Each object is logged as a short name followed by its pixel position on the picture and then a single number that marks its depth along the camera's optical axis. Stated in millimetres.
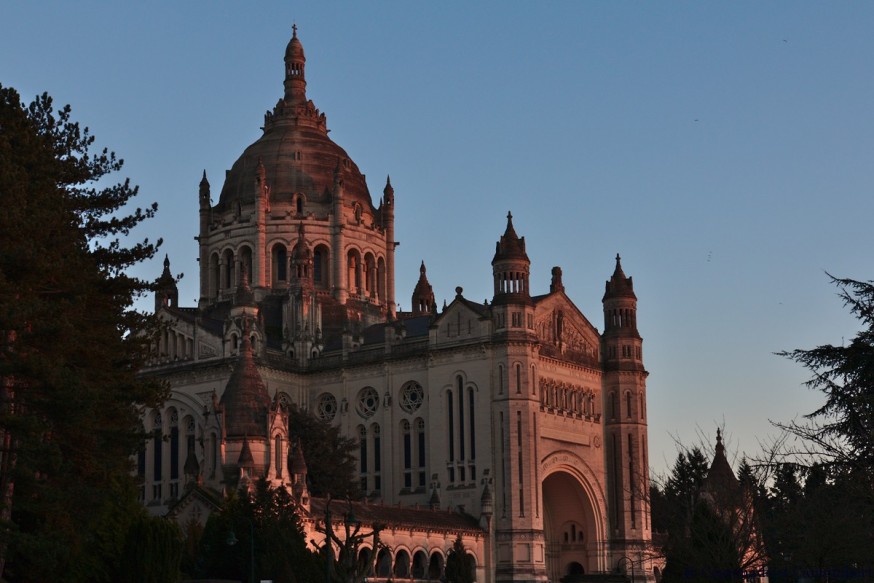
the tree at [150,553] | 50219
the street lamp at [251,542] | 53522
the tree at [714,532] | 53688
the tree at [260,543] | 57938
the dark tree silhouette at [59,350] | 42219
